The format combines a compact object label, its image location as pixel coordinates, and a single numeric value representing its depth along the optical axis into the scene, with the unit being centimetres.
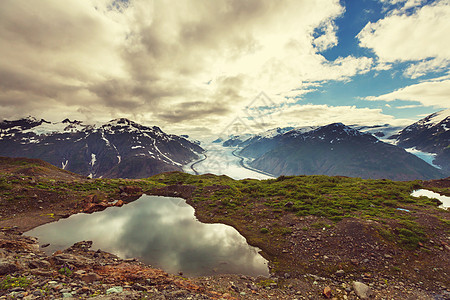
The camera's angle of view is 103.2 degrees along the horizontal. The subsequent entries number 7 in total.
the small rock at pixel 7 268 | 934
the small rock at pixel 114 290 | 917
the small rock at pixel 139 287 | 1009
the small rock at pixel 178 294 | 963
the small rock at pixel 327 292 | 1143
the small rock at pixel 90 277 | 1035
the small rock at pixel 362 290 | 1126
